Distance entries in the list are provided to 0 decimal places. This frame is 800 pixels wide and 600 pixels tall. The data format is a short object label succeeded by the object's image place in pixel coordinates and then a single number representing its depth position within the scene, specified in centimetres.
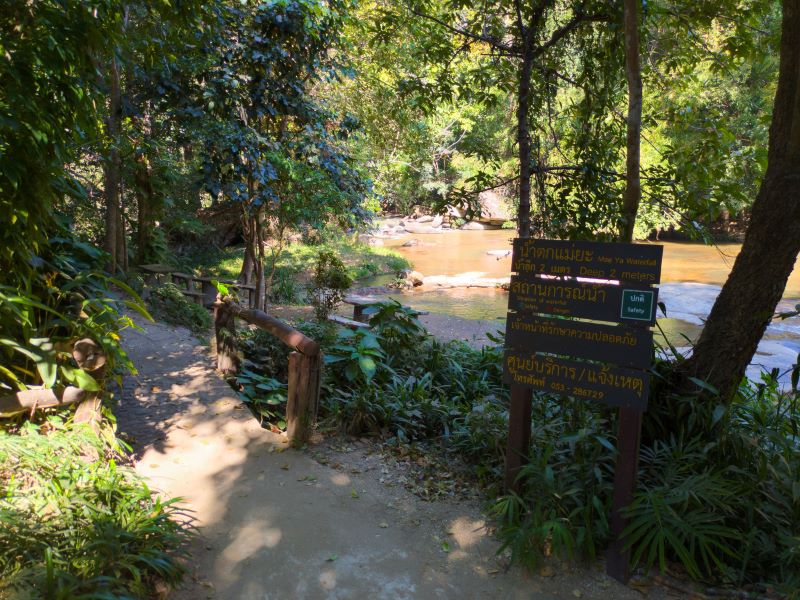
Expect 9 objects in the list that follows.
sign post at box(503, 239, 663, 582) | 293
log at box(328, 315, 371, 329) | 758
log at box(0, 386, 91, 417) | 305
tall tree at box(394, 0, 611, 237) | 529
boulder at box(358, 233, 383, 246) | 2711
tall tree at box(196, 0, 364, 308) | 715
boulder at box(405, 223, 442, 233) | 3697
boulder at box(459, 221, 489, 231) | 3831
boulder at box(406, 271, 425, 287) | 1964
